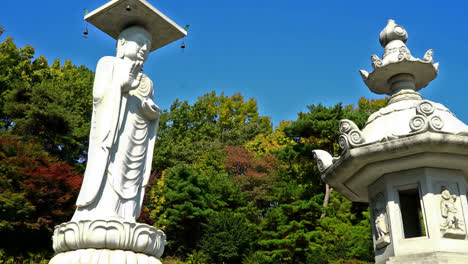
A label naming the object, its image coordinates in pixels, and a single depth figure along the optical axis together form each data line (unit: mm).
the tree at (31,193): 14195
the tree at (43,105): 18953
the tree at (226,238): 18000
